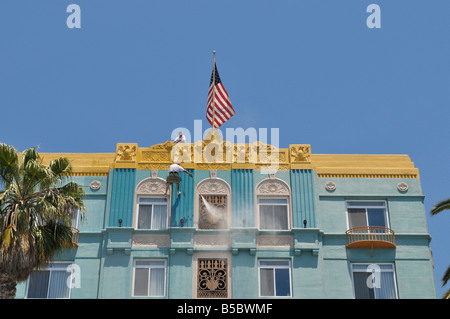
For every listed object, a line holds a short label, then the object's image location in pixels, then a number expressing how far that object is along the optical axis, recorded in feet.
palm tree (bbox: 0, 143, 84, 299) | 85.87
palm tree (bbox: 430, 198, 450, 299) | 113.50
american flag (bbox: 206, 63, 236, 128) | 121.19
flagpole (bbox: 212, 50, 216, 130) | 121.11
